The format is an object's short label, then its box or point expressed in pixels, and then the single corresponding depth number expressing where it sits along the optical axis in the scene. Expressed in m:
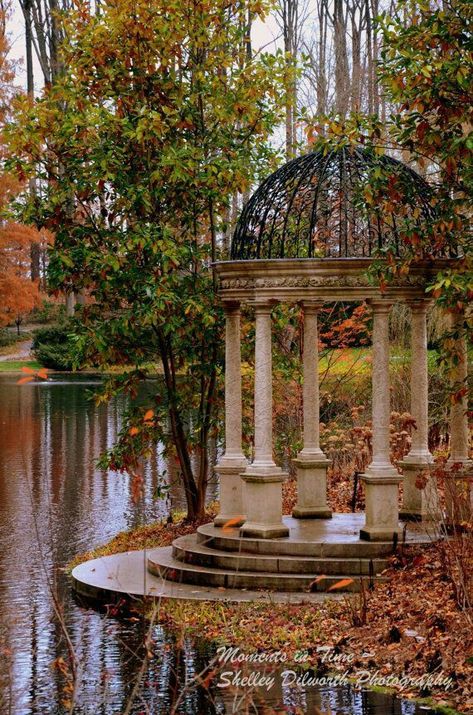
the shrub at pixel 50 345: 45.50
